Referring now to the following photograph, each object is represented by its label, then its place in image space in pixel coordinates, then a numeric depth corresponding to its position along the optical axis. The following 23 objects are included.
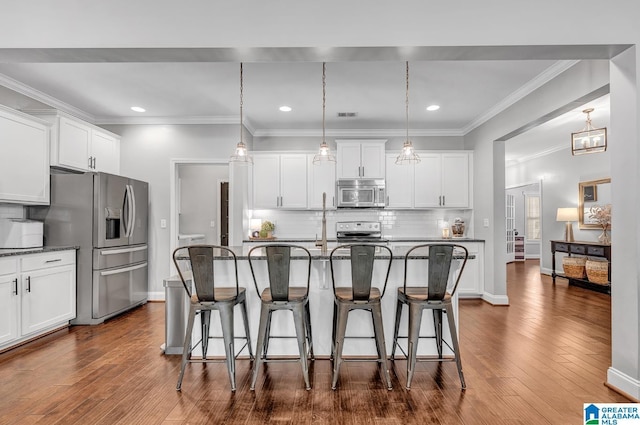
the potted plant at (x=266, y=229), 5.78
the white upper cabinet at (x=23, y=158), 3.50
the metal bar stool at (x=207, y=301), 2.50
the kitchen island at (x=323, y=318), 3.07
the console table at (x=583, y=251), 5.86
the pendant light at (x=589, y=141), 4.16
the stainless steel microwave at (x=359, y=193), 5.75
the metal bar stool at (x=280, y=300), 2.50
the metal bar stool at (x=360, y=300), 2.48
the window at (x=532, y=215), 10.84
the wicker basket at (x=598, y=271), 5.80
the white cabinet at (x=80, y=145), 4.18
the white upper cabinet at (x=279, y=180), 5.80
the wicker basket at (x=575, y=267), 6.39
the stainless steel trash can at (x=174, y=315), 3.19
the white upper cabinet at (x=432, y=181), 5.84
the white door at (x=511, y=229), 10.35
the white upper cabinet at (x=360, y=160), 5.75
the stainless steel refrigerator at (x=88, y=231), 4.11
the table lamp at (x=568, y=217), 7.02
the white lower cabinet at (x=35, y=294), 3.25
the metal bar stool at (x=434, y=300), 2.53
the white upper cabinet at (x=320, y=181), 5.80
